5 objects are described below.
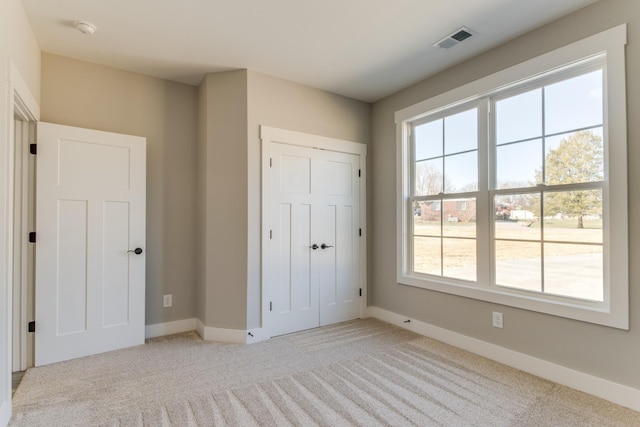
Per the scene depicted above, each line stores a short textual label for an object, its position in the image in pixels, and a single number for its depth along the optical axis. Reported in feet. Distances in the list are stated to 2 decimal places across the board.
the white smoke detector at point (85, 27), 7.77
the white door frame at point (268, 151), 10.43
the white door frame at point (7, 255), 5.92
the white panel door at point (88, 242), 8.58
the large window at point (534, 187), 6.92
